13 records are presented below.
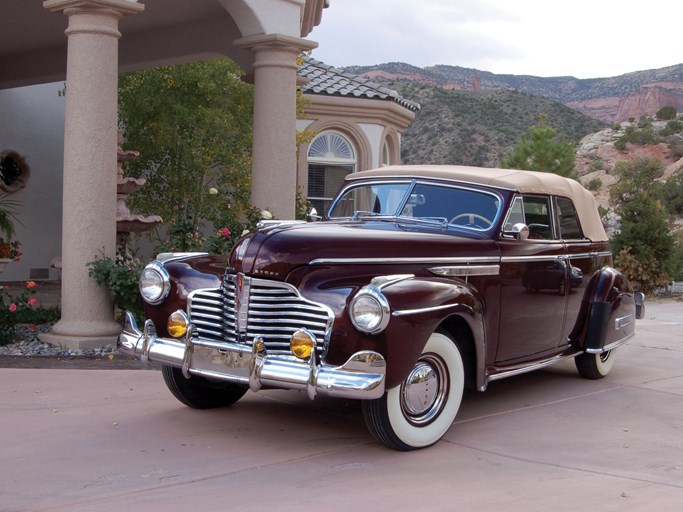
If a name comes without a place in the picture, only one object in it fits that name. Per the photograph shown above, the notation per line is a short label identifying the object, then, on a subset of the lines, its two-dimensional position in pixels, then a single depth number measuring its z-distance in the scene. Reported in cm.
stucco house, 805
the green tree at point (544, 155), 2416
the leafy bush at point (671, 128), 5116
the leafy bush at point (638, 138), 4912
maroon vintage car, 479
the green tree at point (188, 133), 1368
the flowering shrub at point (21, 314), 845
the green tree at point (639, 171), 3707
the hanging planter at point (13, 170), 1541
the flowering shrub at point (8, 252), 1033
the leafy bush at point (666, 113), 5547
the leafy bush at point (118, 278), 793
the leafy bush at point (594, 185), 4169
